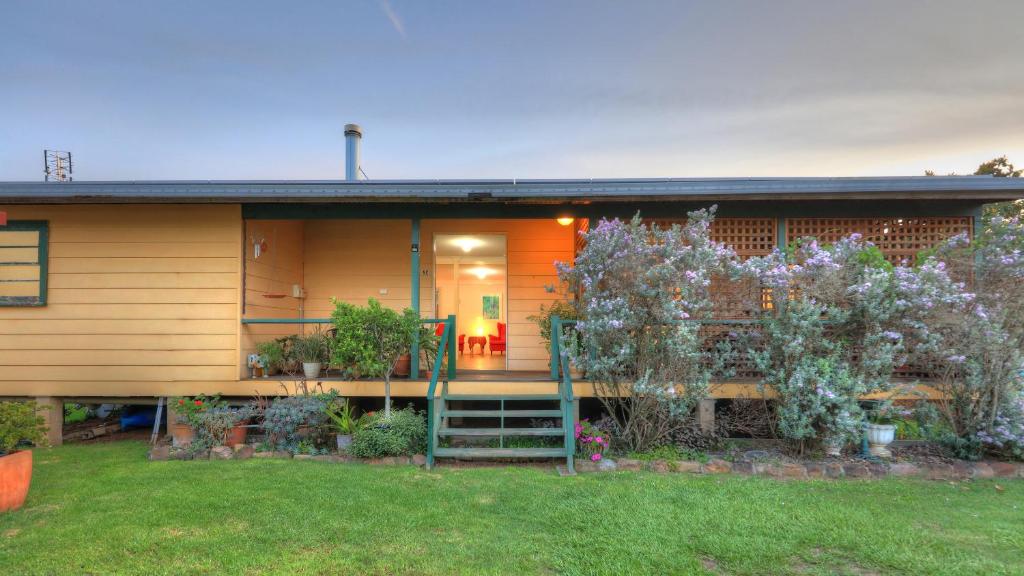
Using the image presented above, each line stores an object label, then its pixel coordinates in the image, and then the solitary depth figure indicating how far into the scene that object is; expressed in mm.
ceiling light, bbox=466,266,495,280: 10078
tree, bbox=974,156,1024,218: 17625
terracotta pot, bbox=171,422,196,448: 5250
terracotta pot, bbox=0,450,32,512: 3518
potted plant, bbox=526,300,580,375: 6422
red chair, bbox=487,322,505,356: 9863
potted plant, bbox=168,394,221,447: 5230
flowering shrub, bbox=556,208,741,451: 4695
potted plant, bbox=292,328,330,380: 5977
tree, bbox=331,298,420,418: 5137
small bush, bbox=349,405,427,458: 4852
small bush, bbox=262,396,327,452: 5133
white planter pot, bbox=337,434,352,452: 5071
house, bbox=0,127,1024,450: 5672
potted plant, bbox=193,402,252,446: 5163
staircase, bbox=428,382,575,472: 4695
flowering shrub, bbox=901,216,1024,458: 4473
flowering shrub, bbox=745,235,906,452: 4516
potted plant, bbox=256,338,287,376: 6020
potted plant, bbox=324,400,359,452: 5090
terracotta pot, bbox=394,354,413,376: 6195
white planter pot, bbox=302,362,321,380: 5957
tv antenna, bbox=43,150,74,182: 16734
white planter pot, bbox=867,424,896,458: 4695
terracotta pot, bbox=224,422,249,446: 5273
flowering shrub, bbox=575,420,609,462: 4691
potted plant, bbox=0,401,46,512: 3541
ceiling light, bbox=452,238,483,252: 8508
